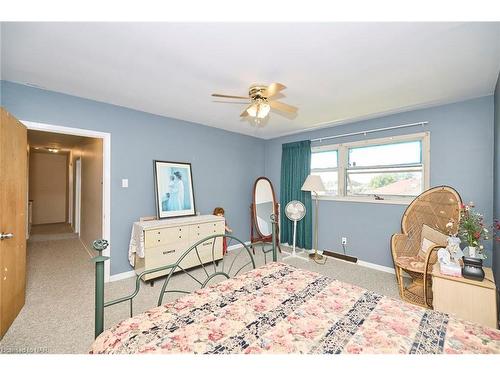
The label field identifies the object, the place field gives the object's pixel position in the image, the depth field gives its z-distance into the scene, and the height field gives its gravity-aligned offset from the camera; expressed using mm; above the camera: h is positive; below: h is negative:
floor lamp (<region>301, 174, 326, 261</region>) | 3721 +47
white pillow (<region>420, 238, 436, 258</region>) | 2577 -688
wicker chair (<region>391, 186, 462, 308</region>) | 2360 -582
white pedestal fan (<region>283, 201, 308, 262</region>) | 3962 -429
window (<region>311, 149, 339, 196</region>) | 4023 +404
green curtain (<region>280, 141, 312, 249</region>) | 4270 +76
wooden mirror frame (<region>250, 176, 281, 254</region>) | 4430 -734
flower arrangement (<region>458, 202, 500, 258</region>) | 2041 -390
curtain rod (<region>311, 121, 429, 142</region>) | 3037 +930
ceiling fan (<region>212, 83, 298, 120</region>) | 2182 +885
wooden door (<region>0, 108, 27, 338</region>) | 1777 -250
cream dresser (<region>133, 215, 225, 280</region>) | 2799 -712
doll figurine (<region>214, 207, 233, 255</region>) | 3790 -462
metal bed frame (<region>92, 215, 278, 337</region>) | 1137 -543
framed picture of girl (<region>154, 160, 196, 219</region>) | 3322 +0
